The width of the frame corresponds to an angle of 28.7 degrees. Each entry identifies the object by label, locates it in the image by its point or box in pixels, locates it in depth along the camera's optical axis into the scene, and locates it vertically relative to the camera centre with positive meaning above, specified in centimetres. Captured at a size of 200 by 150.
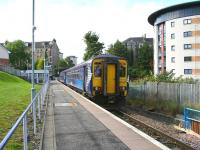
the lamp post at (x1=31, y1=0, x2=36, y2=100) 1955 +243
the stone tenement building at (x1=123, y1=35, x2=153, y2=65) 13369 +1393
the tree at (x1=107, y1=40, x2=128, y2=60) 11031 +831
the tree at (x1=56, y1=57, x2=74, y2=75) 16875 +630
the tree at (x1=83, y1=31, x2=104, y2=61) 9844 +894
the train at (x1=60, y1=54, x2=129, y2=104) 2444 +2
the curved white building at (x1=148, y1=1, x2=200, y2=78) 7256 +813
